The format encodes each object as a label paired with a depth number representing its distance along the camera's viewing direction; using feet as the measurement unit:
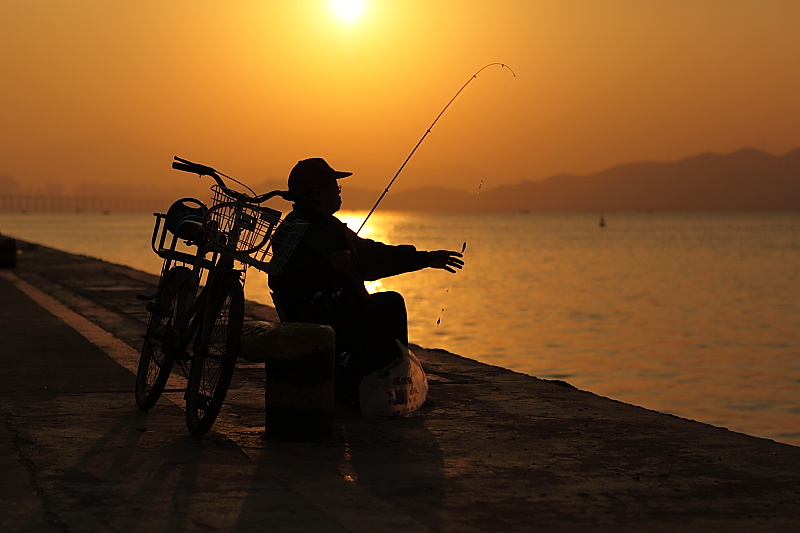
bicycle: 22.88
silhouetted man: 25.63
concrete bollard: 22.95
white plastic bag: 25.39
